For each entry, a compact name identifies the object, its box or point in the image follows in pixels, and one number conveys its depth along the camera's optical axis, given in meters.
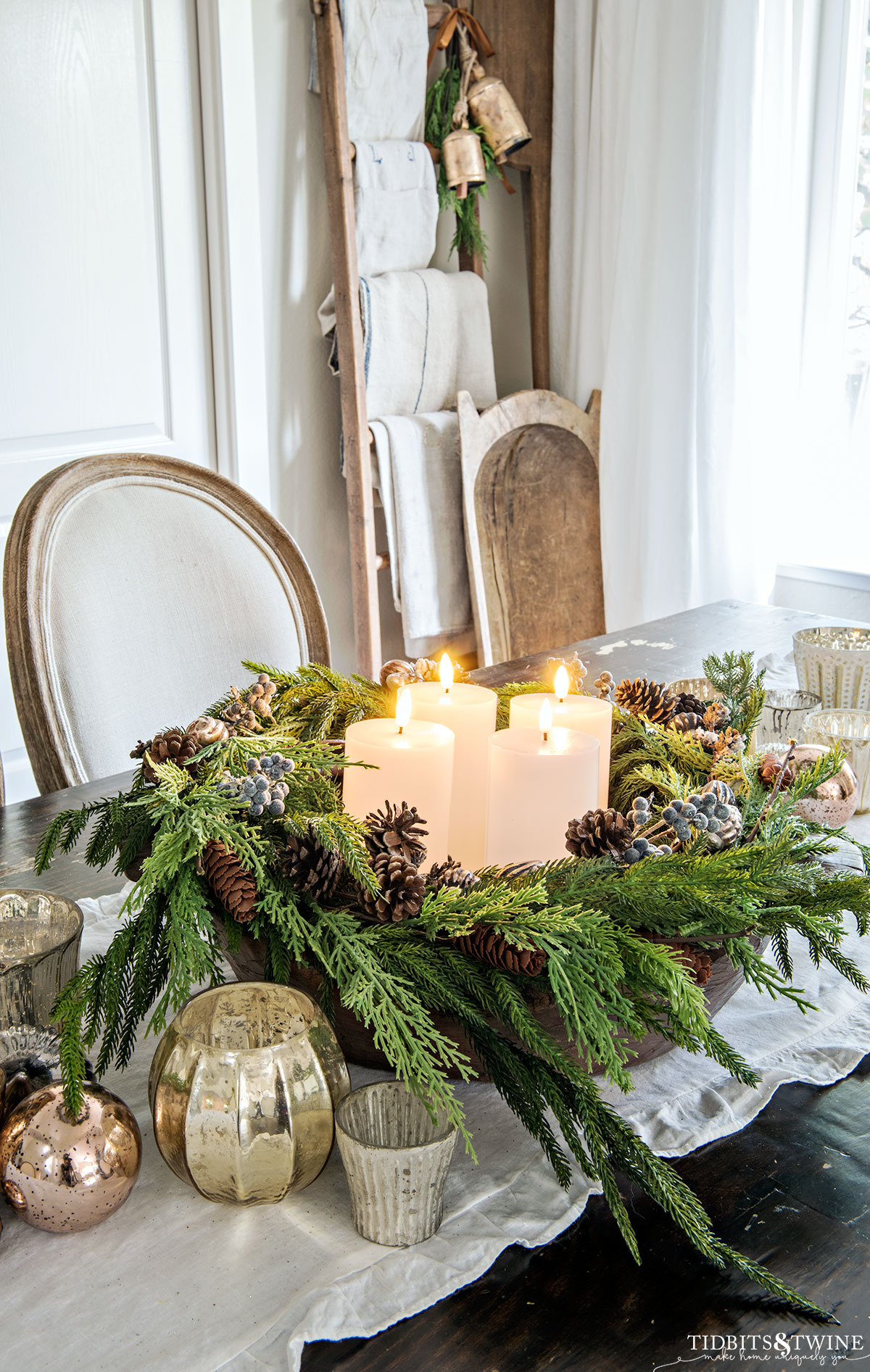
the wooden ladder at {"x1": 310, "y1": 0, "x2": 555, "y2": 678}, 2.10
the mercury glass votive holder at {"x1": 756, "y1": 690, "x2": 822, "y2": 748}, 0.92
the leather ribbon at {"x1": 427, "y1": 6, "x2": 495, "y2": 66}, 2.29
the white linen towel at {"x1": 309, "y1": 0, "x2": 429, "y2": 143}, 2.13
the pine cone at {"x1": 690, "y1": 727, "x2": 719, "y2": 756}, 0.70
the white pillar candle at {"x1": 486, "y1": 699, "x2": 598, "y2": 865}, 0.56
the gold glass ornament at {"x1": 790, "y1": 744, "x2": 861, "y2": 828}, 0.80
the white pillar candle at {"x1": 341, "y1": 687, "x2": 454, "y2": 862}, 0.56
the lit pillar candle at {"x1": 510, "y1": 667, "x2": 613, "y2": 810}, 0.64
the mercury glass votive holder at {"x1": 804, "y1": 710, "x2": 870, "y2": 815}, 0.86
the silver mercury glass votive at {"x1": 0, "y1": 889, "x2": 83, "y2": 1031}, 0.53
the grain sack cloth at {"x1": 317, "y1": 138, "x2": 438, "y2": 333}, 2.19
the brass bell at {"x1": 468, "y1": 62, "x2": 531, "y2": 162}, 2.30
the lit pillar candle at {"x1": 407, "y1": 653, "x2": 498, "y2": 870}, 0.65
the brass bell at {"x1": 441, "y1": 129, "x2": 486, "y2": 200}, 2.28
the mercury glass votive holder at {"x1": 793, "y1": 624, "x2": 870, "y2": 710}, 1.04
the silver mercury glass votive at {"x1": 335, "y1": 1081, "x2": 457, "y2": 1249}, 0.43
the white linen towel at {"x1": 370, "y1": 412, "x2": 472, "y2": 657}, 2.31
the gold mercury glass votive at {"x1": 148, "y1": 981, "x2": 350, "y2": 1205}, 0.45
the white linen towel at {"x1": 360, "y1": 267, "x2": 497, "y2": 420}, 2.26
